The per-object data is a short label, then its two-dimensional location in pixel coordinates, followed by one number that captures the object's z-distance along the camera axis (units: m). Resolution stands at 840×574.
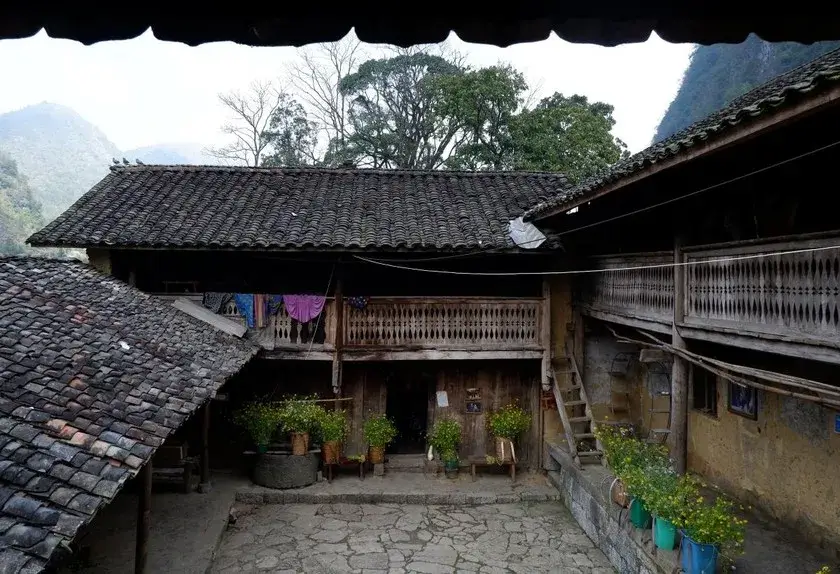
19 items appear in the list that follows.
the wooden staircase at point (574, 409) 11.41
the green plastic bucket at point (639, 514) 8.38
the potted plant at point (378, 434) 12.48
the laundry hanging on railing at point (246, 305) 12.11
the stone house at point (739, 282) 5.61
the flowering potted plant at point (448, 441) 12.55
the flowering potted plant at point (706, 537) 6.89
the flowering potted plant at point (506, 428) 12.55
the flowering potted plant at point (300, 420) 12.02
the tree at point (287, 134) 29.05
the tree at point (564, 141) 22.27
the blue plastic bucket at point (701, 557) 6.93
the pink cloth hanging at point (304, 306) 12.08
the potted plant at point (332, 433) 12.12
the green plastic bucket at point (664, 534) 7.67
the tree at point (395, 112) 28.08
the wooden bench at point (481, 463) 12.65
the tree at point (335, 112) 29.38
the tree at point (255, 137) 29.09
